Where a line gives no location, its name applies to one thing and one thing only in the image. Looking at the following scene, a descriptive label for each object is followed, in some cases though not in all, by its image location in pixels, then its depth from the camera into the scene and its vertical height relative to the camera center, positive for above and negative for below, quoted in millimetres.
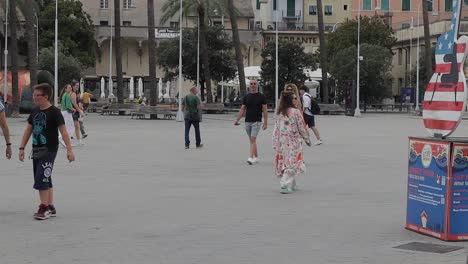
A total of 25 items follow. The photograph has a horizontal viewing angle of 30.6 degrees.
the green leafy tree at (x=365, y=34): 81000 +4620
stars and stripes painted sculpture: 8812 -37
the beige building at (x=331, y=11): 95750 +8047
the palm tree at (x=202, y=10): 60812 +5436
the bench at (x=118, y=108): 54219 -1620
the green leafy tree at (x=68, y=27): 80750 +5308
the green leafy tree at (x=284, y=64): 65938 +1447
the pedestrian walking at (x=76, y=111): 22859 -781
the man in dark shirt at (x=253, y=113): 18344 -664
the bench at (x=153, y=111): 47562 -1619
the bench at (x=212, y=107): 58219 -1658
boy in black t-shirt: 10539 -722
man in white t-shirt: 23844 -707
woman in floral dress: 13398 -931
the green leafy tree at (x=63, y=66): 69375 +1398
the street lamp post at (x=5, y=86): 51681 -188
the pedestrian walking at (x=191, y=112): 22984 -790
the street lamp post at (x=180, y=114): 44812 -1677
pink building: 93812 +8264
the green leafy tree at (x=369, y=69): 68812 +1117
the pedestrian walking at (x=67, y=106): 22438 -605
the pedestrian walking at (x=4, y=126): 11297 -577
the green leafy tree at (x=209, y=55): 68812 +2275
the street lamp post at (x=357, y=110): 55894 -1811
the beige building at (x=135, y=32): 84938 +4990
